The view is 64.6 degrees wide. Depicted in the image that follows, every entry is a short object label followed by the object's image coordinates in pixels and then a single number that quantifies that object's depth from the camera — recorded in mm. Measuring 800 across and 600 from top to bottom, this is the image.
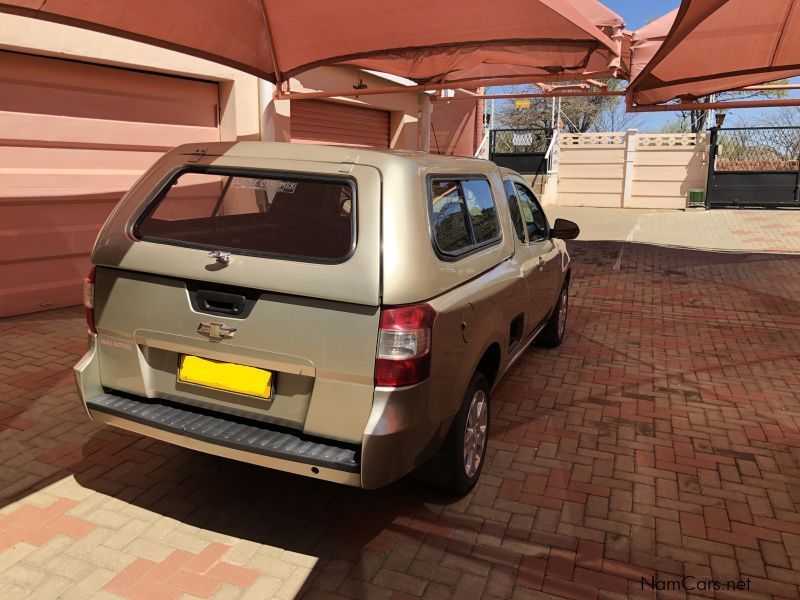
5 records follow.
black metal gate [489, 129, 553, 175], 22125
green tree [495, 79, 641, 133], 42031
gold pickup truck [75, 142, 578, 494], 2553
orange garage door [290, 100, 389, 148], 9727
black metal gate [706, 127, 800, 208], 19594
